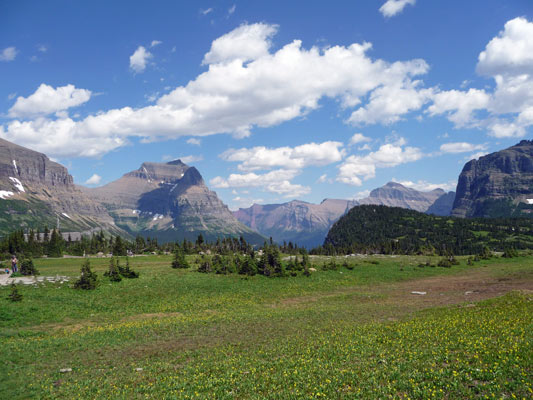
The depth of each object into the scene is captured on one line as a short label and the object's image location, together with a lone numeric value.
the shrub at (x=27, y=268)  57.19
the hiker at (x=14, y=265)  60.87
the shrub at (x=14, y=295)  40.80
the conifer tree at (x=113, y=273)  57.75
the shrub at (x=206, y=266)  72.62
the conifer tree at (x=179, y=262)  76.88
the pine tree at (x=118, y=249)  117.06
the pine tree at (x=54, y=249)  113.61
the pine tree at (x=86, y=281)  50.56
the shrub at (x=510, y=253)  108.18
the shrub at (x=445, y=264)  89.40
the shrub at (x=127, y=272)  61.00
